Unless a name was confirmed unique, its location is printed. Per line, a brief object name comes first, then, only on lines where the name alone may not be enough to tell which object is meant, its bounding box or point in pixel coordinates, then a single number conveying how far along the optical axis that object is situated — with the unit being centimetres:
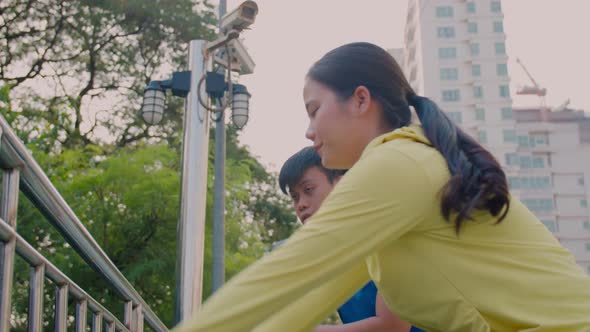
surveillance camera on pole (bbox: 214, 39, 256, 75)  544
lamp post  471
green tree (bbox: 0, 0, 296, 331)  951
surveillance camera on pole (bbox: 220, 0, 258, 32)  507
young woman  107
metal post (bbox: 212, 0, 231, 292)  711
